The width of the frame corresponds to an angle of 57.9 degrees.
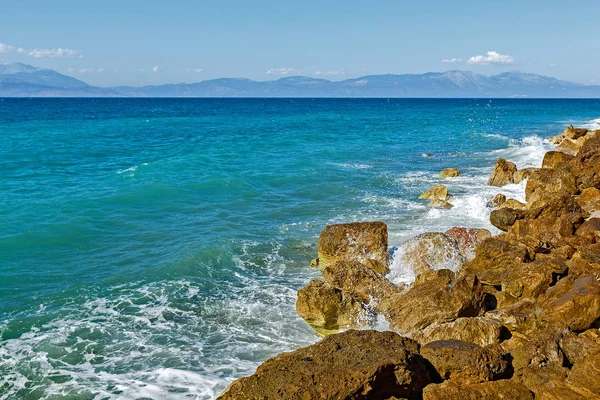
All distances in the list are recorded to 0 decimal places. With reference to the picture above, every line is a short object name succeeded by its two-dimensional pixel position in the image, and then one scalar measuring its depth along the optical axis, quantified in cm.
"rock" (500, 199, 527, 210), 1967
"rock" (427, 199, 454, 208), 2267
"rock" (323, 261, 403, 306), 1254
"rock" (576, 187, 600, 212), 1686
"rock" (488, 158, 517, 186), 2650
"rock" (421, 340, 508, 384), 762
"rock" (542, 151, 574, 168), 2467
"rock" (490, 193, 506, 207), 2130
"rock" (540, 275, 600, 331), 919
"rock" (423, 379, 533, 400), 711
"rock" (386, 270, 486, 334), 1052
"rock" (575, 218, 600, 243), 1359
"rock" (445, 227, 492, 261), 1513
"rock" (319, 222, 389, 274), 1533
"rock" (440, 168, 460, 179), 3011
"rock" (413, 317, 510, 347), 922
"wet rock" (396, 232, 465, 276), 1473
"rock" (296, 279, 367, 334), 1172
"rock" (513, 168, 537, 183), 2563
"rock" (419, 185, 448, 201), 2347
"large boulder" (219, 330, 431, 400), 708
